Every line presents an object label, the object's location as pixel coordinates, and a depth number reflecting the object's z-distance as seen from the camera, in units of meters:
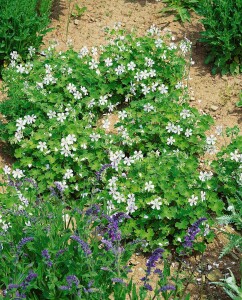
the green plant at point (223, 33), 6.24
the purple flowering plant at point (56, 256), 3.67
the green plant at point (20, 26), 6.33
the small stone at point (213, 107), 6.13
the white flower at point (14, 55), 6.15
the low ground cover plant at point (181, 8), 7.09
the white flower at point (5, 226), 4.42
